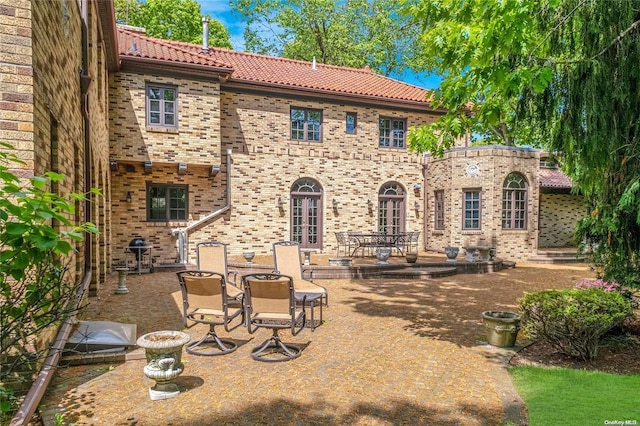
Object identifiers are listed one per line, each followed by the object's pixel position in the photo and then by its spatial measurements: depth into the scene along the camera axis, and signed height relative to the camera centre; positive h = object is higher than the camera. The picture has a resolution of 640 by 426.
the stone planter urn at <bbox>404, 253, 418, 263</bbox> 14.25 -1.51
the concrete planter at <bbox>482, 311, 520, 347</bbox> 5.99 -1.70
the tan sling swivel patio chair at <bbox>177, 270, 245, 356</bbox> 5.68 -1.26
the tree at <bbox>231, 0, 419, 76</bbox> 27.89 +12.86
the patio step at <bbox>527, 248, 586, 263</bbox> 17.17 -1.82
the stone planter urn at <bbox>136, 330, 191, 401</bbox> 4.21 -1.55
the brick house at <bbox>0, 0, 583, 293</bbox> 13.69 +1.95
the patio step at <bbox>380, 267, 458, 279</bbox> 12.99 -1.90
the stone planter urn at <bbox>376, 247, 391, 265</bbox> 13.66 -1.38
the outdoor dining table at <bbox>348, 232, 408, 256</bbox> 15.97 -1.12
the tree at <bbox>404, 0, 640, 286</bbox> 5.19 +1.65
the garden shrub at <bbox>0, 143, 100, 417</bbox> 1.91 -0.14
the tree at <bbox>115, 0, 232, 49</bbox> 27.31 +13.29
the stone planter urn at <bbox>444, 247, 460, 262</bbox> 14.57 -1.39
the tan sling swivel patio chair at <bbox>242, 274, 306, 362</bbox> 5.43 -1.23
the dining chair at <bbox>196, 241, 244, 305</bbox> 7.74 -0.84
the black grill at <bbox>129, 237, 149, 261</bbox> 12.98 -1.06
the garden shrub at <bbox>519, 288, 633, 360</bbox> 5.09 -1.30
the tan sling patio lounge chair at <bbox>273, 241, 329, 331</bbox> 8.48 -0.97
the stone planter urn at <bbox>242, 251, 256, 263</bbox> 13.29 -1.38
